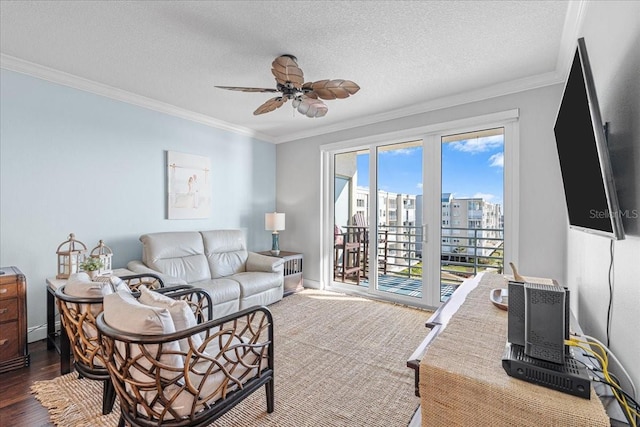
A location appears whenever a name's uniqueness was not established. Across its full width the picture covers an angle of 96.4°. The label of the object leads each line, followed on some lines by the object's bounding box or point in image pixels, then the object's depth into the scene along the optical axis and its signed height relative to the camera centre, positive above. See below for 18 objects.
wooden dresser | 2.13 -0.82
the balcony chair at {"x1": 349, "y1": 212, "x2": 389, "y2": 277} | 4.17 -0.39
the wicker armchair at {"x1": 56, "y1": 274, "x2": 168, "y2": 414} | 1.60 -0.70
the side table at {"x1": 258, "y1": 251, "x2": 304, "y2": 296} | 4.24 -0.88
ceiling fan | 2.22 +1.01
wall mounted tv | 0.98 +0.23
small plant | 2.44 -0.44
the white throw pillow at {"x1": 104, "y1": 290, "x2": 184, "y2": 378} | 1.21 -0.47
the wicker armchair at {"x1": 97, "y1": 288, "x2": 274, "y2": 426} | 1.21 -0.73
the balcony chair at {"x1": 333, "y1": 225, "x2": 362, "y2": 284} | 4.59 -0.67
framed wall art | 3.73 +0.37
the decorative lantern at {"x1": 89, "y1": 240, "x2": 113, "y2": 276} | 2.59 -0.45
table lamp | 4.47 -0.13
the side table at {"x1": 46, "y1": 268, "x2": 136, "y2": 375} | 2.15 -1.00
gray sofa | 3.18 -0.66
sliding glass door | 3.26 +0.02
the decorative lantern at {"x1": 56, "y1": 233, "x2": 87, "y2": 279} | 2.56 -0.43
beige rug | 1.73 -1.23
